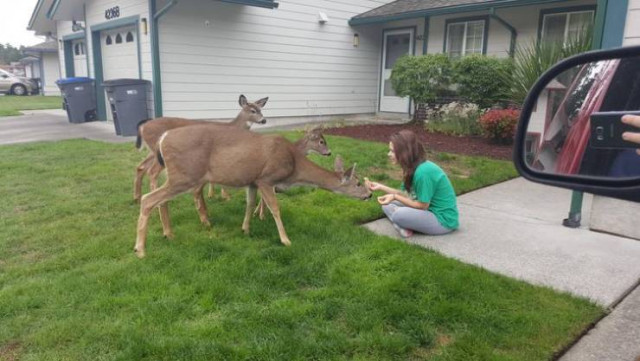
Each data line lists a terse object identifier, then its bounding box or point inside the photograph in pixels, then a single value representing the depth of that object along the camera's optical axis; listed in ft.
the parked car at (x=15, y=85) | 116.26
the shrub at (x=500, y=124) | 36.24
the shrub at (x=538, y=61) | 34.14
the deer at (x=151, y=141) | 19.97
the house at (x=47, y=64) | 109.70
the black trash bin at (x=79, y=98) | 49.42
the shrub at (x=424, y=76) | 46.03
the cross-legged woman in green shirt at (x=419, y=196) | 17.51
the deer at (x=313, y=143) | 23.88
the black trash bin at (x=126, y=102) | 41.32
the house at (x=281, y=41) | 43.68
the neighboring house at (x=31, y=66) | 149.07
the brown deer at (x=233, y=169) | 16.01
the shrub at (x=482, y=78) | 43.52
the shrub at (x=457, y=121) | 42.34
